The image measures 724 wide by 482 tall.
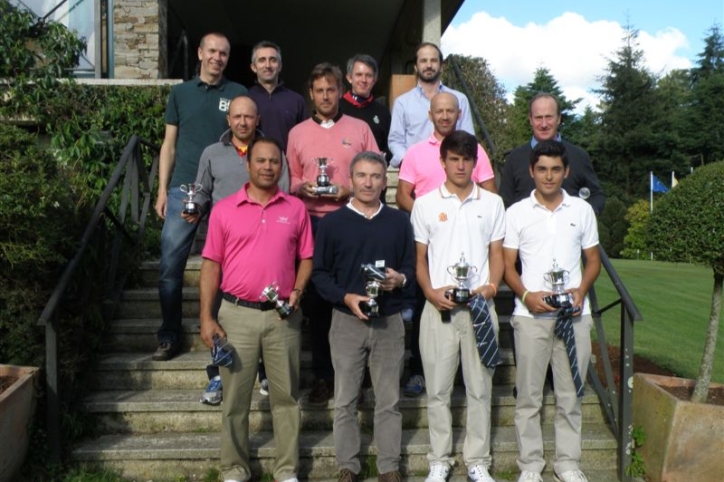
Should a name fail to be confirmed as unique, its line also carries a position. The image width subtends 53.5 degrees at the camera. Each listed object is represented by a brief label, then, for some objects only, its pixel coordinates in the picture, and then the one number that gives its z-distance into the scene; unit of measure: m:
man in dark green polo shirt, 4.76
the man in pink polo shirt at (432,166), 4.41
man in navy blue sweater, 3.90
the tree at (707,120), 44.59
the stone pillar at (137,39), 8.43
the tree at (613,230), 27.89
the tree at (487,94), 12.20
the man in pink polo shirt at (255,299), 3.84
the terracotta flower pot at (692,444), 4.14
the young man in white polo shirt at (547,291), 4.06
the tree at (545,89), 52.12
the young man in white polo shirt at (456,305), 4.00
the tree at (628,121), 45.25
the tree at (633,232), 25.64
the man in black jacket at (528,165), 4.66
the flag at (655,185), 30.49
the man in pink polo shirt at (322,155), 4.47
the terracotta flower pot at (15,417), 3.76
